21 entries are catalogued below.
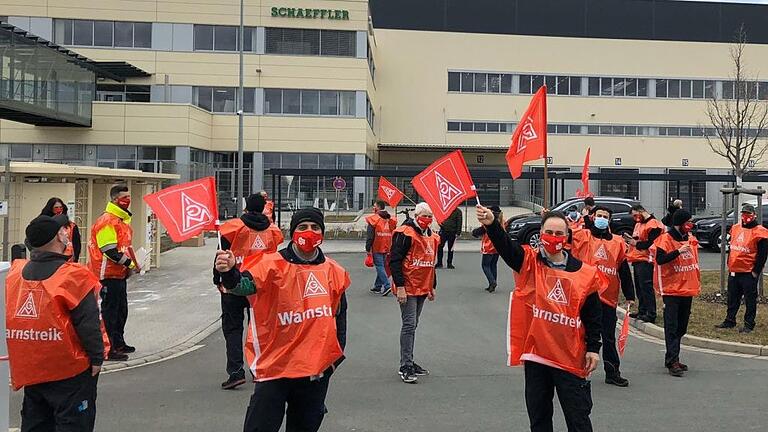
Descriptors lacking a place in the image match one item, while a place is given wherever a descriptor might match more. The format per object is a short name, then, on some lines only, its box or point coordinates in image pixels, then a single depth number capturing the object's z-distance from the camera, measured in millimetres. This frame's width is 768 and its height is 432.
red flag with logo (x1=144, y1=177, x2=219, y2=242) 4598
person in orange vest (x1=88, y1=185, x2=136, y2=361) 7516
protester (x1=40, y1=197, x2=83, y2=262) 8116
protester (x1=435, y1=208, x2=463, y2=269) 17531
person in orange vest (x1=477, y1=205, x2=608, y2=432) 4285
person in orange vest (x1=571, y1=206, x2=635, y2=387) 7020
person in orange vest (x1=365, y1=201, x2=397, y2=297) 13453
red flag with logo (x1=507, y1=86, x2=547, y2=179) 7328
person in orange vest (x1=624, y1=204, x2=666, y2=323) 10180
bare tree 40238
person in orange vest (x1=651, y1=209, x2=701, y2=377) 7422
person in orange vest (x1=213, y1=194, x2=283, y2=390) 6785
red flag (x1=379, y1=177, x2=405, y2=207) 19703
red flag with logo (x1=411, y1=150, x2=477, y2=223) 6734
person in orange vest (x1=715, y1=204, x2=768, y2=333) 9195
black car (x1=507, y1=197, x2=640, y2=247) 20973
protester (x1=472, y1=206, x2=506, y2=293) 13826
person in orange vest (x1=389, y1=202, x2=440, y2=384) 7012
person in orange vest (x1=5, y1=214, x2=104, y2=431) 4031
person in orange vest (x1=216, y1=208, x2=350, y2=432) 3926
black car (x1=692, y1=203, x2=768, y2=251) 22391
